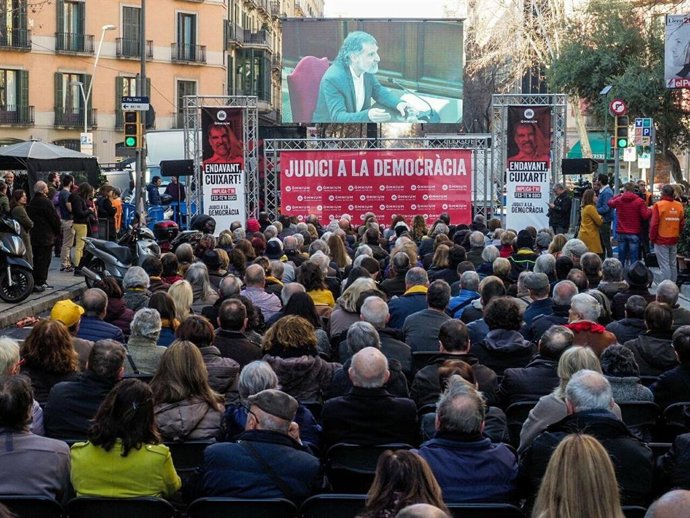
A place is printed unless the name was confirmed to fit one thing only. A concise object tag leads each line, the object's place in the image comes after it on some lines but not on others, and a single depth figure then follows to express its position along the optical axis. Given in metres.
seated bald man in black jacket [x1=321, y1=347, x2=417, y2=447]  6.57
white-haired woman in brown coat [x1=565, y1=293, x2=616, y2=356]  8.66
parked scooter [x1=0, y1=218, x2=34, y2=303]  16.12
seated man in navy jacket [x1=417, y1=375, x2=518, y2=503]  5.45
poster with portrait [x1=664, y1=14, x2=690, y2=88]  24.22
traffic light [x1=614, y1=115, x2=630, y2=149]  24.88
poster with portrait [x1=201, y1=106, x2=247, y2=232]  25.48
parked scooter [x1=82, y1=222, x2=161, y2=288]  18.44
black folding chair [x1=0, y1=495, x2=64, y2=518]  5.18
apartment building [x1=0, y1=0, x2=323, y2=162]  56.19
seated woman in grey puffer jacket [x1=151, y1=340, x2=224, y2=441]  6.61
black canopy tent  24.16
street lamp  55.62
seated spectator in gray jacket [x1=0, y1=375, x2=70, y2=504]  5.59
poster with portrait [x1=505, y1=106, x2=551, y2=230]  24.75
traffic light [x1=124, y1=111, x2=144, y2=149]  23.48
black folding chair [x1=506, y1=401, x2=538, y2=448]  7.18
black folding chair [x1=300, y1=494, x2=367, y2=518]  5.13
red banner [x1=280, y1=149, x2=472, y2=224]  27.31
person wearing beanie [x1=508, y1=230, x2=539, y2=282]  14.72
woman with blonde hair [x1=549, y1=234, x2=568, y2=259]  15.04
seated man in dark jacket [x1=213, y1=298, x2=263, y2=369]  8.54
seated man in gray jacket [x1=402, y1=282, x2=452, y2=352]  9.70
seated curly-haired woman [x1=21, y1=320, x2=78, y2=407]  7.48
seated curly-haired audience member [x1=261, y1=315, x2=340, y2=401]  7.88
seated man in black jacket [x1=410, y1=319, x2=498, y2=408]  7.47
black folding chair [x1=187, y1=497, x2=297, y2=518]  5.23
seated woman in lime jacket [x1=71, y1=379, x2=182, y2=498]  5.54
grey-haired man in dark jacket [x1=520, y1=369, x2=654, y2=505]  5.64
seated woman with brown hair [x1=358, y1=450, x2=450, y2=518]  4.17
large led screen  37.03
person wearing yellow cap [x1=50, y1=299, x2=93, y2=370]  8.45
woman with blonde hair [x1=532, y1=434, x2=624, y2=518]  3.97
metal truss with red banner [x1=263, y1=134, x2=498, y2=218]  27.14
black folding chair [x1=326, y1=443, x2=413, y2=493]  6.23
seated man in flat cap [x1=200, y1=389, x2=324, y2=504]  5.57
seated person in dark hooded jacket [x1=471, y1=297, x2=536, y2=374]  8.48
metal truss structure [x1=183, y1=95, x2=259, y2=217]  25.87
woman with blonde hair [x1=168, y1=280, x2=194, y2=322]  10.33
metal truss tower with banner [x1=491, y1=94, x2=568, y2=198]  24.78
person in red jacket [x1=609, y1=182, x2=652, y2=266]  20.91
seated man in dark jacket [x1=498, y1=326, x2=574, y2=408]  7.50
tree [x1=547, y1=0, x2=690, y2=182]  40.88
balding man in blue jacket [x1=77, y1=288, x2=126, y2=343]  9.23
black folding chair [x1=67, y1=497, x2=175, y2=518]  5.22
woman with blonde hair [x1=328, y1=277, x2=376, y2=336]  10.41
